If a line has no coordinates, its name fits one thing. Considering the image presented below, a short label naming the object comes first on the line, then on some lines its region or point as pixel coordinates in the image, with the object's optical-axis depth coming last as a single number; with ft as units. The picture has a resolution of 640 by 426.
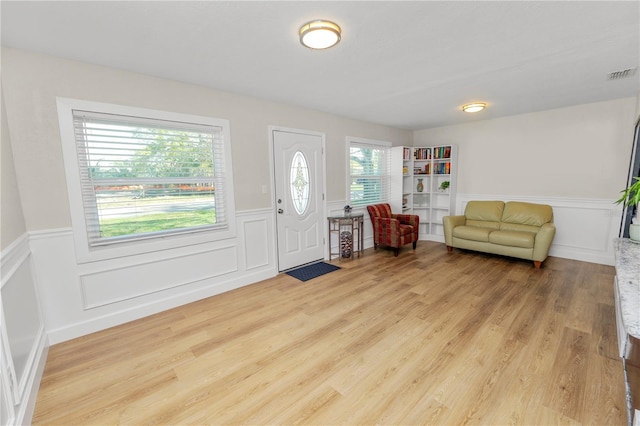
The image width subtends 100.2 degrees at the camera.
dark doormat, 11.96
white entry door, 12.14
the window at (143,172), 7.58
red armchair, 14.56
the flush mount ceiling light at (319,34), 5.81
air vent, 8.65
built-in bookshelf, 17.16
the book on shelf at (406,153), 17.17
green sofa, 12.32
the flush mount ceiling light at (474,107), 12.07
